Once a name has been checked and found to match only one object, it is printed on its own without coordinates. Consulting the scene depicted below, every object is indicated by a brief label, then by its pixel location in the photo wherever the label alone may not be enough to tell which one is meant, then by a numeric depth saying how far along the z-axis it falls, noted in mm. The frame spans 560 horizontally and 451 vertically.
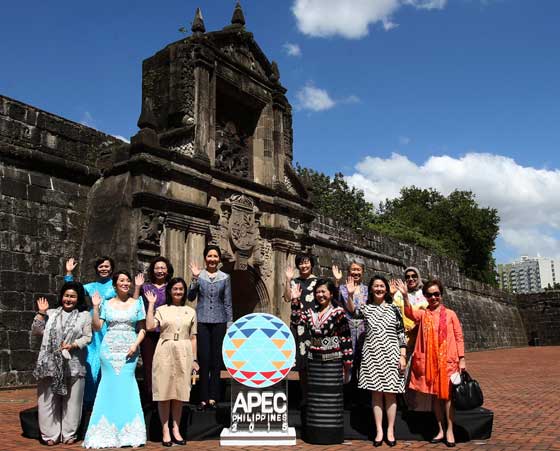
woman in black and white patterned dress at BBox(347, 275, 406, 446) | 5383
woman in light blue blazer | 5898
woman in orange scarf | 5387
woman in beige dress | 5219
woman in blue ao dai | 5906
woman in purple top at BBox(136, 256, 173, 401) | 5879
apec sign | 5414
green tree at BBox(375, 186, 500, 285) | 41438
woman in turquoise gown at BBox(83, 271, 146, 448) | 5148
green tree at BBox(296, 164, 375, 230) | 38750
